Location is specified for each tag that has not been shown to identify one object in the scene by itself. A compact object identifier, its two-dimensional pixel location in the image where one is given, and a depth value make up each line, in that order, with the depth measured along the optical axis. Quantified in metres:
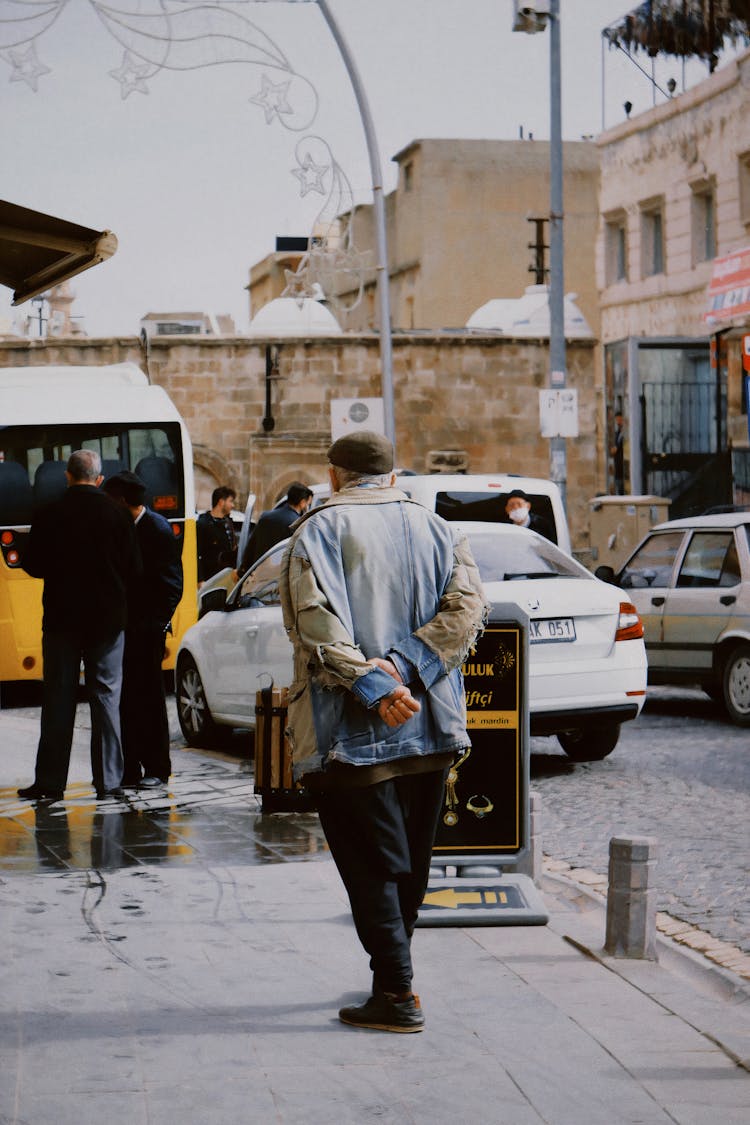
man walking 5.27
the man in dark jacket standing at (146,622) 10.59
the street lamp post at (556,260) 24.23
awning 7.43
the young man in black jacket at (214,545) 19.33
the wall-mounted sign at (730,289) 29.31
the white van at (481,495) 15.30
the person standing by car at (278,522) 15.08
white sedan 11.31
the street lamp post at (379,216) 22.92
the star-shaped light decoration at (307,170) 21.47
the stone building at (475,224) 55.28
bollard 6.31
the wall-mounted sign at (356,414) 22.00
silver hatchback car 14.48
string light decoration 18.25
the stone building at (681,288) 31.98
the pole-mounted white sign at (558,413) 23.50
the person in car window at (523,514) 15.90
